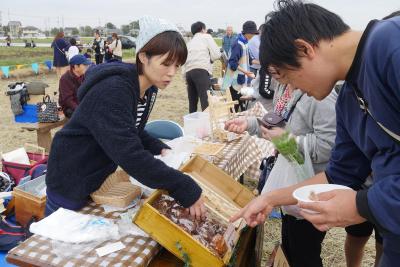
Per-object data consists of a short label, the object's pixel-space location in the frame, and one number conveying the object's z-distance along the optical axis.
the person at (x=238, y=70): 7.01
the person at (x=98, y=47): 15.75
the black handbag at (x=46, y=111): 4.98
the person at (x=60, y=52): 11.32
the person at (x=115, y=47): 14.72
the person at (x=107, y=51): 15.35
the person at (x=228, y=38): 12.17
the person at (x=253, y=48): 7.34
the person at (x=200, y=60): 6.84
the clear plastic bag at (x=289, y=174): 1.99
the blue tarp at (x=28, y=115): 5.22
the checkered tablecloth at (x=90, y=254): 1.45
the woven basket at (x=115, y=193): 1.88
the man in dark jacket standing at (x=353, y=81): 0.99
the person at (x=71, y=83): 5.41
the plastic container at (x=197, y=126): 3.51
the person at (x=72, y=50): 11.16
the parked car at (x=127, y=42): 29.78
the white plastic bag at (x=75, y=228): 1.58
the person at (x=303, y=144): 1.94
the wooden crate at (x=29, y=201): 2.96
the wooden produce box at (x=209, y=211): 1.52
